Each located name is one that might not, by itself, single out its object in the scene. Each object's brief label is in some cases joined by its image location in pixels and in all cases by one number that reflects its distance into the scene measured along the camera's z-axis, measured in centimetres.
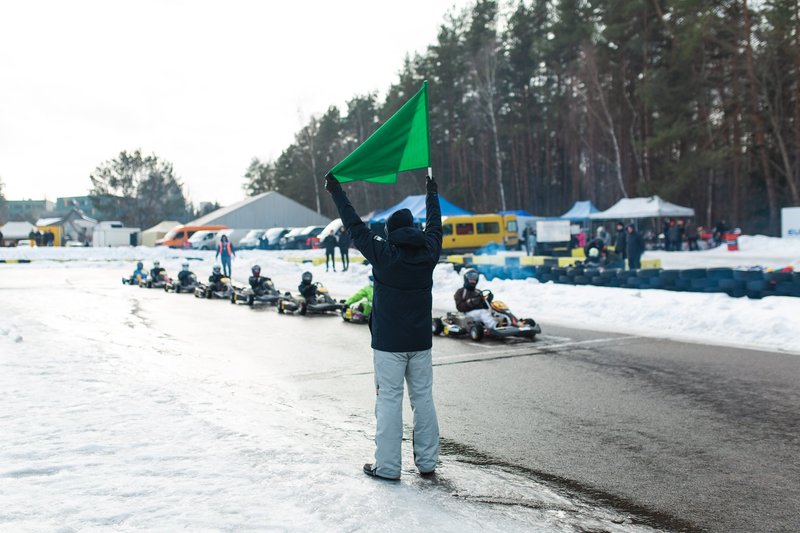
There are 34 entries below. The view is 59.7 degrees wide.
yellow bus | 3484
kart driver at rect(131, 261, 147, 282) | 2408
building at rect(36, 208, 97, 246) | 10274
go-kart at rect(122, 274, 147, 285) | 2480
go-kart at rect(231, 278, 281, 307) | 1688
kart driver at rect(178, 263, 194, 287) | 2102
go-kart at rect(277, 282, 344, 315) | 1474
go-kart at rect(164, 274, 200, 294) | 2089
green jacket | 1312
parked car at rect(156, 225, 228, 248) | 5369
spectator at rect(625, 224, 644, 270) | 2017
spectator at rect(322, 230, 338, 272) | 2530
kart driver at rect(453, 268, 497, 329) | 1085
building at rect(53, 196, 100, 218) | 16350
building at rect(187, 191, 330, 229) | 6556
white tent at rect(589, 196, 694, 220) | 3659
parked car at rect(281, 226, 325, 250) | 4584
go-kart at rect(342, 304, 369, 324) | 1323
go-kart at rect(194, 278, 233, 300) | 1881
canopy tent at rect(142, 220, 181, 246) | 6944
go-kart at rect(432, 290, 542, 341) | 1073
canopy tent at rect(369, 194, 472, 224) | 3738
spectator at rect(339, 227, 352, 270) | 2588
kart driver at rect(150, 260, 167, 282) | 2301
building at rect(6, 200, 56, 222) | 16525
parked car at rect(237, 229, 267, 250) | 4972
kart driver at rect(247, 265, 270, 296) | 1708
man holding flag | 448
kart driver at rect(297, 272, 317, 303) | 1508
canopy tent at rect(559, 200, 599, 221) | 3997
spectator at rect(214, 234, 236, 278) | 2620
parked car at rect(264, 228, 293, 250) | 4722
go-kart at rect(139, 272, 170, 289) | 2272
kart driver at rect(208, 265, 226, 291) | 1903
